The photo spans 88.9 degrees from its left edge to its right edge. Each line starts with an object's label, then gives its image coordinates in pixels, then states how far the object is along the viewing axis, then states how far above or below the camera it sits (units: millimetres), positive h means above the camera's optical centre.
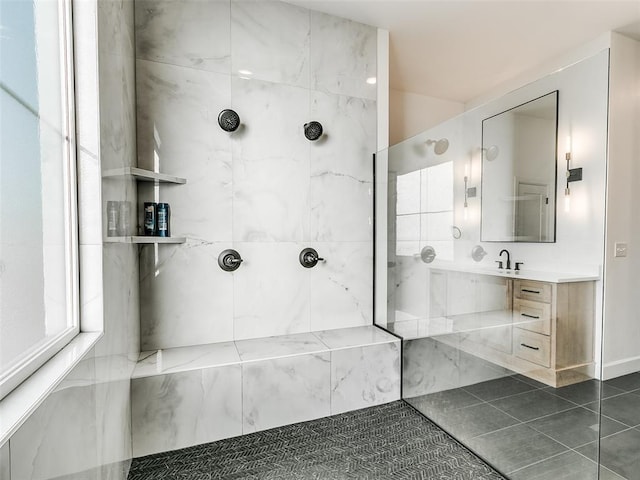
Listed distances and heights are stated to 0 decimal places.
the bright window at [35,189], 755 +122
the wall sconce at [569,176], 1325 +226
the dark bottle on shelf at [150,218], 1882 +80
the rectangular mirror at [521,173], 1414 +273
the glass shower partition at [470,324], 1396 -513
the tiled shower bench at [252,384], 1702 -886
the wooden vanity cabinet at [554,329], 1343 -430
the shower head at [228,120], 2047 +702
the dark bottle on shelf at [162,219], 1904 +76
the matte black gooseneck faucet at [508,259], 1601 -139
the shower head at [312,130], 2276 +709
